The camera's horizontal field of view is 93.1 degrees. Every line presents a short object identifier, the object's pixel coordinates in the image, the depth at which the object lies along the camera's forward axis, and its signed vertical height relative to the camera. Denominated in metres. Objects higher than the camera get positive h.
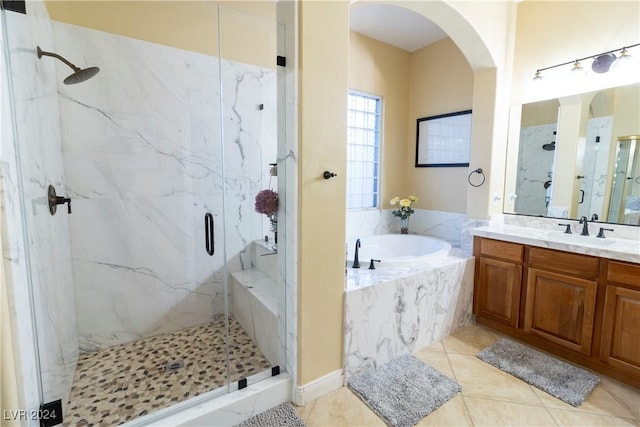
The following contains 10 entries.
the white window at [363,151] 3.41 +0.34
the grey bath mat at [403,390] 1.68 -1.27
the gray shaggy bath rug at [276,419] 1.61 -1.29
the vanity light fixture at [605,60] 2.17 +0.90
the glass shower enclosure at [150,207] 1.68 -0.20
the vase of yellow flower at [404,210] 3.45 -0.34
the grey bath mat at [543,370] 1.85 -1.27
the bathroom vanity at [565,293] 1.87 -0.79
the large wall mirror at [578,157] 2.22 +0.20
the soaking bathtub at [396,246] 3.19 -0.71
